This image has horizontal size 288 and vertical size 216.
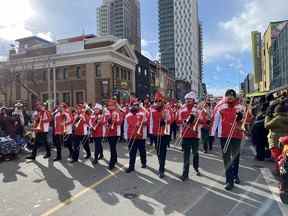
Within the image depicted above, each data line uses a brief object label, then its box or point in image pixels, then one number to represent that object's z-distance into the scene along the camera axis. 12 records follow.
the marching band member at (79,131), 6.67
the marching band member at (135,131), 5.55
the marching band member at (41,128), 7.07
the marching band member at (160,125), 5.24
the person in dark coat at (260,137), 6.38
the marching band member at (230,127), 4.39
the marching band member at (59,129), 6.89
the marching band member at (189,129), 4.92
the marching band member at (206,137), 7.57
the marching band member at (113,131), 5.84
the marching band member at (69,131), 6.84
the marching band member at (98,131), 6.37
